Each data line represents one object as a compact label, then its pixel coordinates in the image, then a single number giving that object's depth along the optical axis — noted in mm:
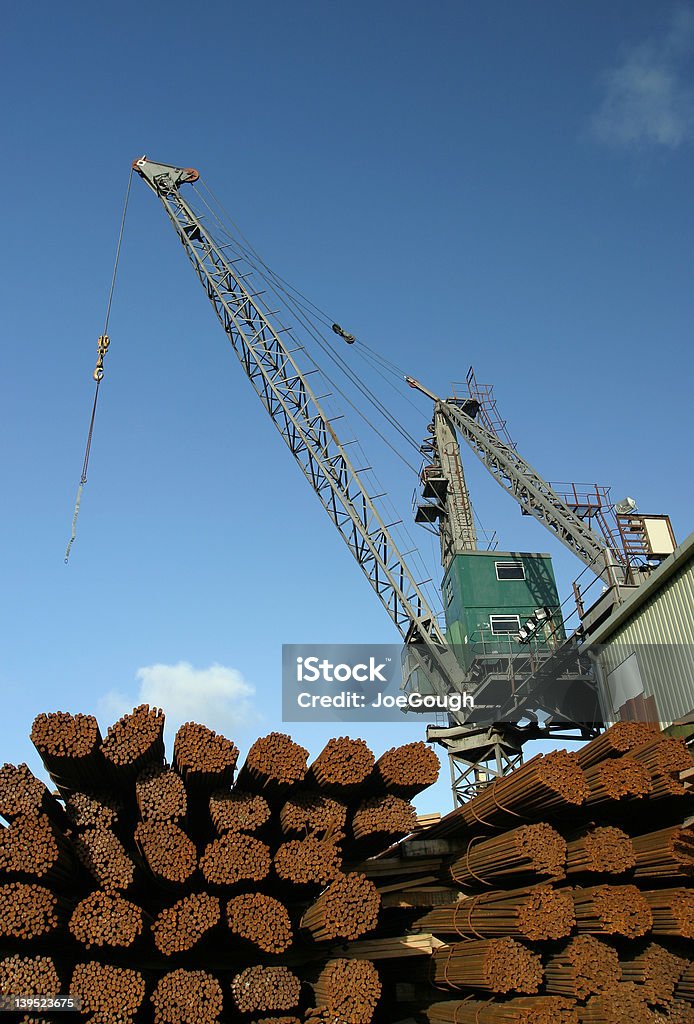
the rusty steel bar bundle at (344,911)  6906
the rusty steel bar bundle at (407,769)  7711
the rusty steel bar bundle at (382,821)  7629
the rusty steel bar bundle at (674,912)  7484
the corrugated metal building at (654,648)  14422
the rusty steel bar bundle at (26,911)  6133
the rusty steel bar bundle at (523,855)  7496
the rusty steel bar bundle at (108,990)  6203
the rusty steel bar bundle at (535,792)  7590
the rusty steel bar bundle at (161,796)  6895
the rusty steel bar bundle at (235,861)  6781
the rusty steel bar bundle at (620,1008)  7047
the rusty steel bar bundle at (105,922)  6340
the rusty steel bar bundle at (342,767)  7453
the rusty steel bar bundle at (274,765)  7238
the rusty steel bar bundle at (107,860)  6648
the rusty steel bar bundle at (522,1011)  6762
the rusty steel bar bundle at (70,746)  6711
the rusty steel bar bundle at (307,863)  7000
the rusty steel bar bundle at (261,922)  6695
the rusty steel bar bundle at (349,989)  6754
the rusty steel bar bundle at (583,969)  7172
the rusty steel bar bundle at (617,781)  7836
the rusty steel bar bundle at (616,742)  8352
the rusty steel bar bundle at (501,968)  7074
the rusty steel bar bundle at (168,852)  6672
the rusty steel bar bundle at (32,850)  6277
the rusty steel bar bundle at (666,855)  7629
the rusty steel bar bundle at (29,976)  6043
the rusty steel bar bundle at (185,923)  6500
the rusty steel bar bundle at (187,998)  6320
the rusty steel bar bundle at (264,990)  6605
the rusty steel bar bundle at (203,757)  7004
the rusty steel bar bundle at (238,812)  7086
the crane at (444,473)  27422
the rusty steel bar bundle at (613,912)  7395
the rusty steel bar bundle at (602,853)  7648
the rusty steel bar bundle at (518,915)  7176
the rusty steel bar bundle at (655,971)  7367
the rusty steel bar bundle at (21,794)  6508
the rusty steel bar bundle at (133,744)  6852
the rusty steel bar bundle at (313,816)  7367
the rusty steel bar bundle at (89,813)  6902
